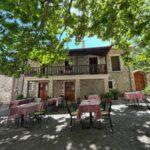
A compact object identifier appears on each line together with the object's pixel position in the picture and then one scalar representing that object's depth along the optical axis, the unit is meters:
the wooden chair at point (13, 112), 5.18
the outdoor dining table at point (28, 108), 5.35
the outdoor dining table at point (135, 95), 7.50
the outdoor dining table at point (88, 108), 4.53
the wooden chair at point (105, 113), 4.52
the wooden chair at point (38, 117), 5.47
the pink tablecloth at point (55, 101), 8.40
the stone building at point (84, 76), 11.65
